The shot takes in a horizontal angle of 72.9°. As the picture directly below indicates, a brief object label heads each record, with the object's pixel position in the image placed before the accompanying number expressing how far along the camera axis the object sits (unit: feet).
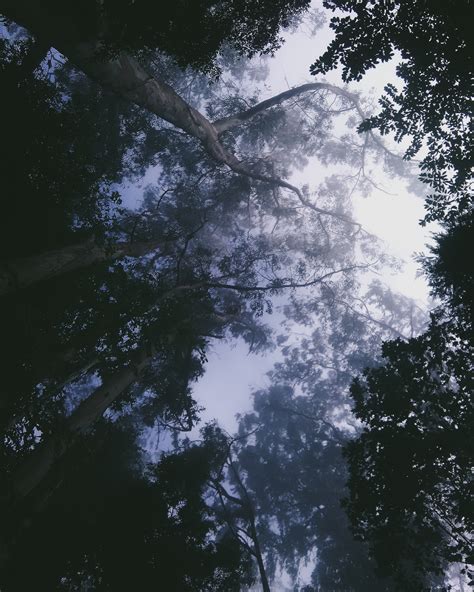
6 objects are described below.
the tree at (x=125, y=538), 26.50
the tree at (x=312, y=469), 57.93
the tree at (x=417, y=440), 16.89
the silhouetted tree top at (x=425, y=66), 15.58
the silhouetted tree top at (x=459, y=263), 18.22
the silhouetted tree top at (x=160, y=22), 15.39
